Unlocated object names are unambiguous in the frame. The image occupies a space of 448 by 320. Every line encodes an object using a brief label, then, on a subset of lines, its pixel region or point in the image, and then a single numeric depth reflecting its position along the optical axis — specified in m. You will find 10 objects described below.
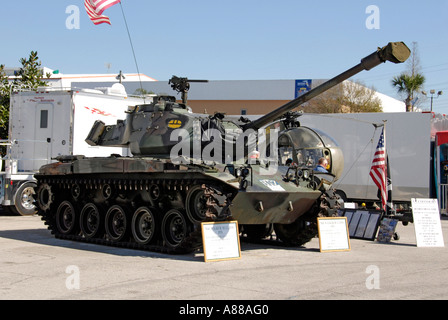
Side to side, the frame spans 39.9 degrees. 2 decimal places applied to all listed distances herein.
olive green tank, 11.47
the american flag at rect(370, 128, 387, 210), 16.36
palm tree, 40.75
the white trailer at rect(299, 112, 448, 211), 21.34
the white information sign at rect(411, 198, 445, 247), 13.87
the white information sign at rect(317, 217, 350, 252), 12.60
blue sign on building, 45.88
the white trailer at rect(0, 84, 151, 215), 20.08
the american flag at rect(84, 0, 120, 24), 15.93
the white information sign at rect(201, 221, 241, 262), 10.87
